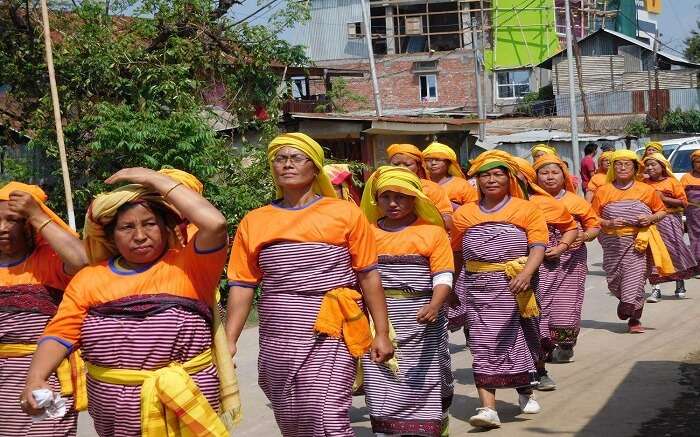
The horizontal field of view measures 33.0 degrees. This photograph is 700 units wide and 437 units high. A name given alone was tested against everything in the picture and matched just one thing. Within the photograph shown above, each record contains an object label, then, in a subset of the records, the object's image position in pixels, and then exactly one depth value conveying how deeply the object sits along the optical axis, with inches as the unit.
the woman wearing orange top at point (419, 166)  365.4
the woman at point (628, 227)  475.8
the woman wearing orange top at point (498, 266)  317.1
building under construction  1957.4
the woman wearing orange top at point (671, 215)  558.6
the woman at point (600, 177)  577.3
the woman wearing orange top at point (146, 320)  178.5
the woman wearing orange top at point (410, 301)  272.1
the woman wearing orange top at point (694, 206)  604.7
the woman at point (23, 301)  219.6
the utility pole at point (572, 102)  1237.1
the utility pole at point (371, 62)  1182.6
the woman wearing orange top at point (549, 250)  363.6
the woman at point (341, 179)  339.0
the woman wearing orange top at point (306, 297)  221.6
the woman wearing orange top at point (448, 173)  407.2
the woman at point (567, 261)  402.6
